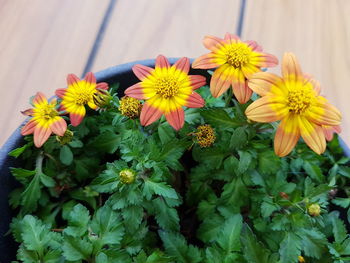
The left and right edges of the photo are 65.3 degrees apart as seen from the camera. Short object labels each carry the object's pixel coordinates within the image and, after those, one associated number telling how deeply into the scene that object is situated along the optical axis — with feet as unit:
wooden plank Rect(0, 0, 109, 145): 0.70
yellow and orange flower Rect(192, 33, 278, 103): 0.42
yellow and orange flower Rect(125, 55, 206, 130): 0.42
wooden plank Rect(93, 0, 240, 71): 0.76
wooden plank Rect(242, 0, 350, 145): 0.73
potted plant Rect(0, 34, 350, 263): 0.42
